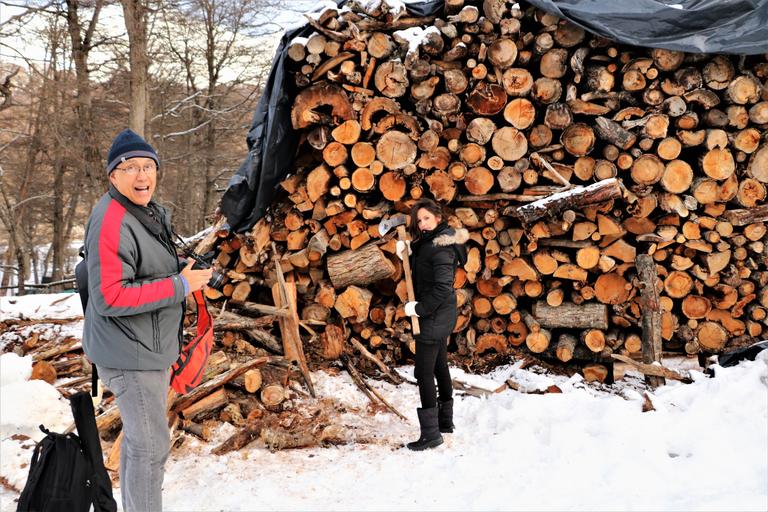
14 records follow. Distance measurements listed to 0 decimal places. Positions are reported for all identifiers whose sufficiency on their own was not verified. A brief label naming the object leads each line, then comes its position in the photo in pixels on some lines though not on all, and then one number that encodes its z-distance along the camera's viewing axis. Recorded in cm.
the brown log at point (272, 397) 414
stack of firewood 454
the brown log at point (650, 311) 464
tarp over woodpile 419
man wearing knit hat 209
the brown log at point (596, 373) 490
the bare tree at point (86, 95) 907
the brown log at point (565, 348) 488
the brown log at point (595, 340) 484
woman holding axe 356
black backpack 211
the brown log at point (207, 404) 384
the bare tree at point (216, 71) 1391
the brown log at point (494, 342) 505
